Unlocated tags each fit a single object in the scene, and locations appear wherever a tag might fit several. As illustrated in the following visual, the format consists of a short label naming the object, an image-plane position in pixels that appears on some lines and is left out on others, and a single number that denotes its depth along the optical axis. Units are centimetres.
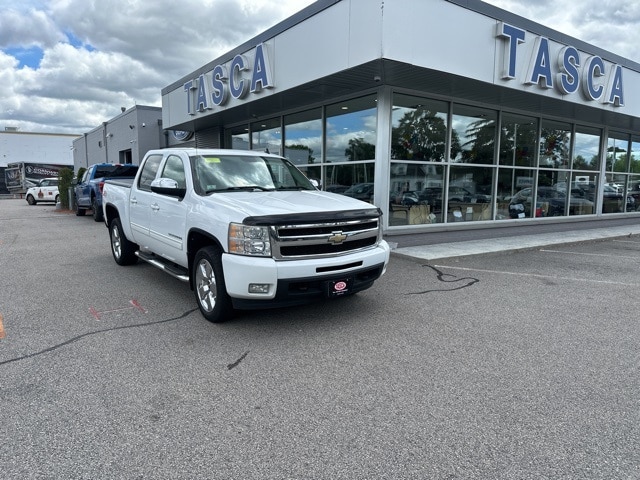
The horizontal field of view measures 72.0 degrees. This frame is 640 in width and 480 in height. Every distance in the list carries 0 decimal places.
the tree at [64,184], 2155
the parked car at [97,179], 1623
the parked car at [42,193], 2798
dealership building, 861
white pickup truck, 454
